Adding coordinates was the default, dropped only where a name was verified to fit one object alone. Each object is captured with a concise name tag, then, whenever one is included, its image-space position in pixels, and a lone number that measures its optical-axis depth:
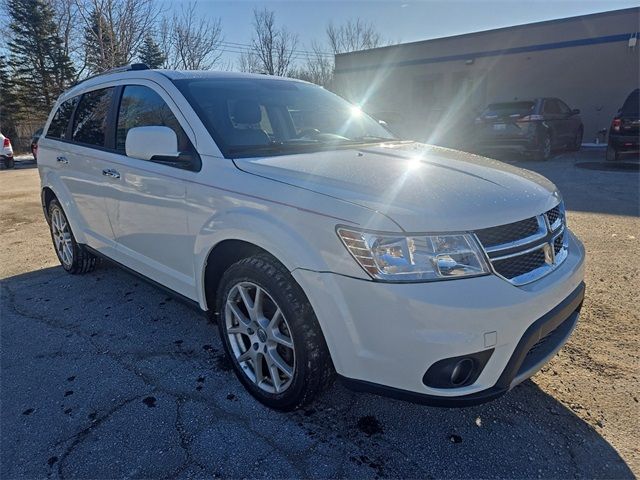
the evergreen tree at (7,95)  27.31
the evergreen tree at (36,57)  27.65
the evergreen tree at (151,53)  24.31
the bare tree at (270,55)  31.58
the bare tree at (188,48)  26.76
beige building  16.45
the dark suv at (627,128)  10.55
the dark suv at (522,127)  11.62
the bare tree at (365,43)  35.80
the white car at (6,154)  14.87
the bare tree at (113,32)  20.02
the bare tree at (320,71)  35.12
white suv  1.85
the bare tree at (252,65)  32.43
